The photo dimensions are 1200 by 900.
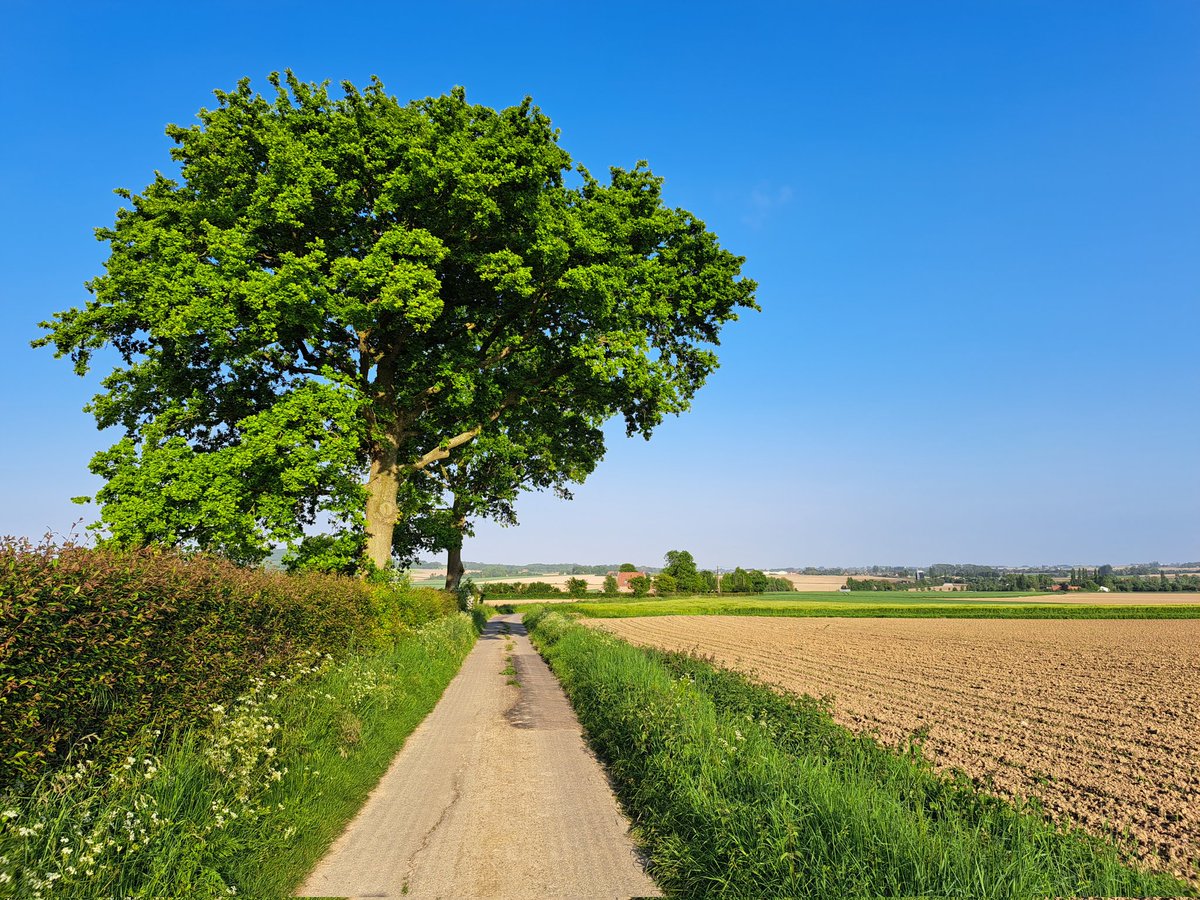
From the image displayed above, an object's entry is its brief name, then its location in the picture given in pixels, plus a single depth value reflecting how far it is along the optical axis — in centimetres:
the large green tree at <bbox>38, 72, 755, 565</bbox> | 1627
